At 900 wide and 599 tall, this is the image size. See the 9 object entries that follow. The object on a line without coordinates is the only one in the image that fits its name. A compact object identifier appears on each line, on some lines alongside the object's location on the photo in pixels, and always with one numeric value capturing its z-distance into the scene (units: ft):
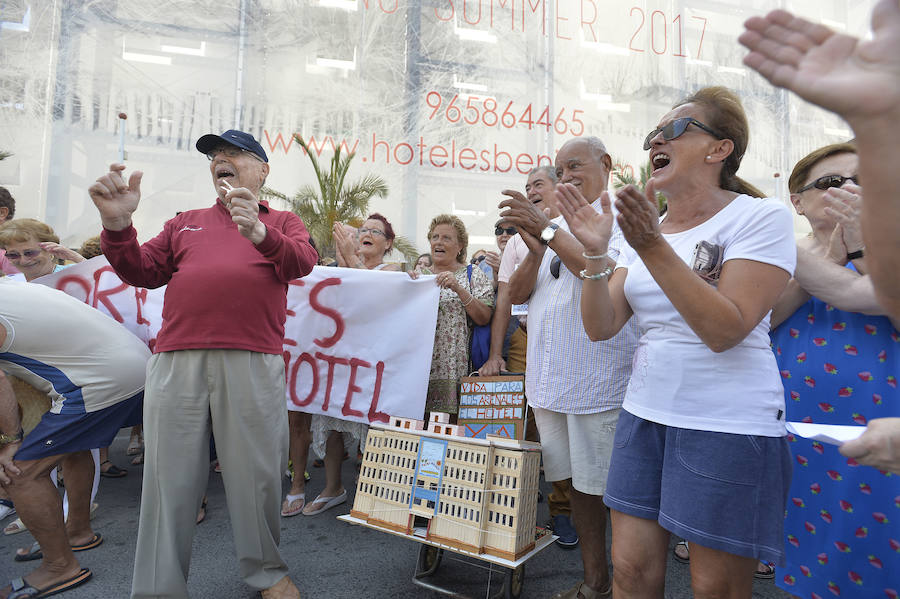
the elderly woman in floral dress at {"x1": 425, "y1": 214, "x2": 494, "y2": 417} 11.27
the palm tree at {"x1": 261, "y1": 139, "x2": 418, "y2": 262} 48.16
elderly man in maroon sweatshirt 7.20
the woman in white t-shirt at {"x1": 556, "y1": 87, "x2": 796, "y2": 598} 4.29
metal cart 7.25
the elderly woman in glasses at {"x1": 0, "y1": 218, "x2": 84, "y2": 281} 10.90
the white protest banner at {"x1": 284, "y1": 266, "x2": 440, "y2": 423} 11.50
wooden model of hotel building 7.26
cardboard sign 9.34
